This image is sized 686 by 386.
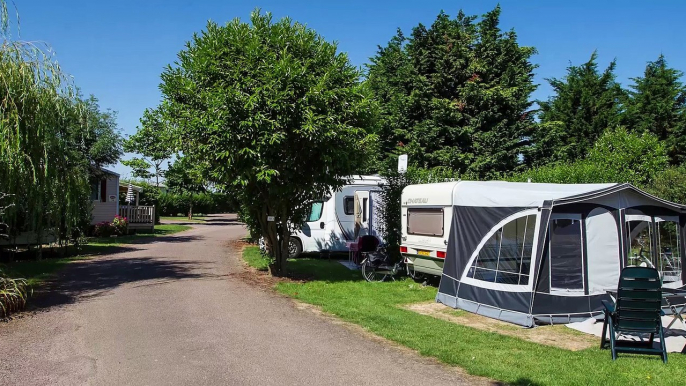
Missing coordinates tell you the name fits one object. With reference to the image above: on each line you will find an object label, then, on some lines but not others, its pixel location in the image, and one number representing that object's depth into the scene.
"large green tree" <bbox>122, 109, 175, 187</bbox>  12.12
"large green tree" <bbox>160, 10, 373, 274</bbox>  11.13
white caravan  11.51
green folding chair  6.76
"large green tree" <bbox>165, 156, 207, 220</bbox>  38.81
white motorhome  17.77
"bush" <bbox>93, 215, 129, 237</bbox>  25.34
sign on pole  15.06
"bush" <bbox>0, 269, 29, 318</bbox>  8.59
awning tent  8.87
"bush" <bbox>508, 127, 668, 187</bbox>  16.91
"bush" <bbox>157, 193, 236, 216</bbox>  46.09
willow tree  9.16
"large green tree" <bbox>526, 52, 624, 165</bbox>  27.78
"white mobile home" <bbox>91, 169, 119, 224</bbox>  27.13
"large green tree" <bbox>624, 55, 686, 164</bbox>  28.58
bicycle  13.09
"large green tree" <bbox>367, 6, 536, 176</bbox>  26.98
